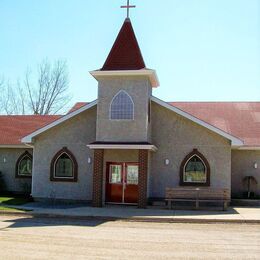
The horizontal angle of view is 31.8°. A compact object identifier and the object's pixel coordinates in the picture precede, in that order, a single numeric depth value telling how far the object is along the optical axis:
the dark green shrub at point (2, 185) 27.23
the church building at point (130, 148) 21.55
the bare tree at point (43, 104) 50.88
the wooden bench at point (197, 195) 20.69
